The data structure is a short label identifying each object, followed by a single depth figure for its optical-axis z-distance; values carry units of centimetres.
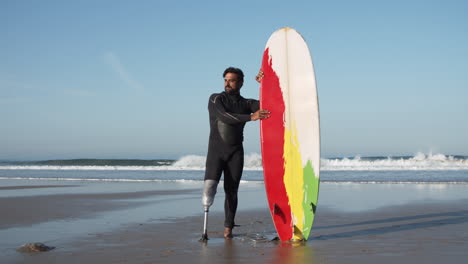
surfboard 414
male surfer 420
